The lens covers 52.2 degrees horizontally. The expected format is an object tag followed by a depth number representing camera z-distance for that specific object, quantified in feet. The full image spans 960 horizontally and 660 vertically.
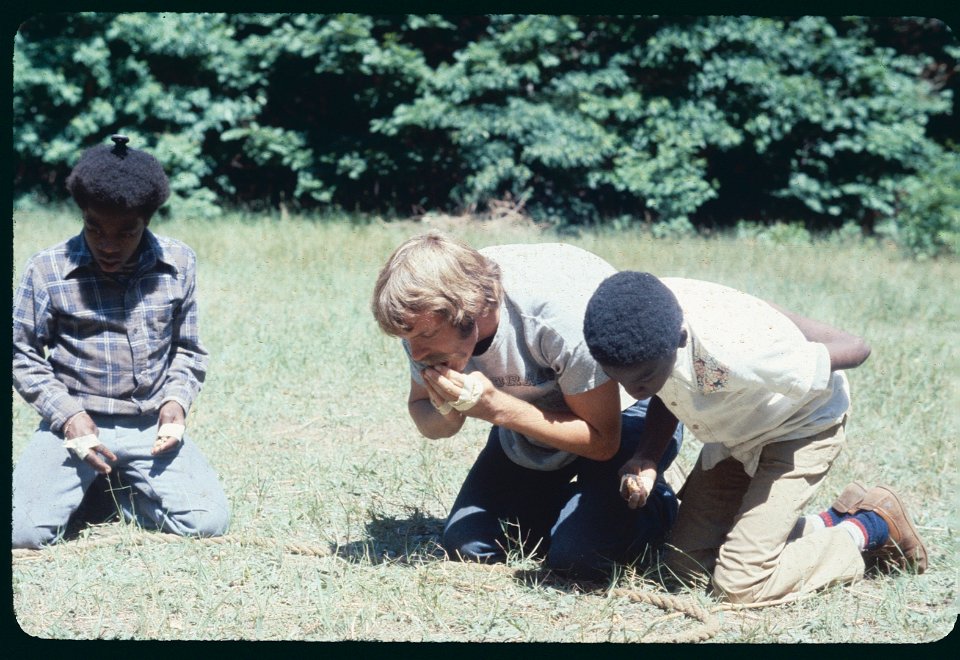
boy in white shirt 9.23
